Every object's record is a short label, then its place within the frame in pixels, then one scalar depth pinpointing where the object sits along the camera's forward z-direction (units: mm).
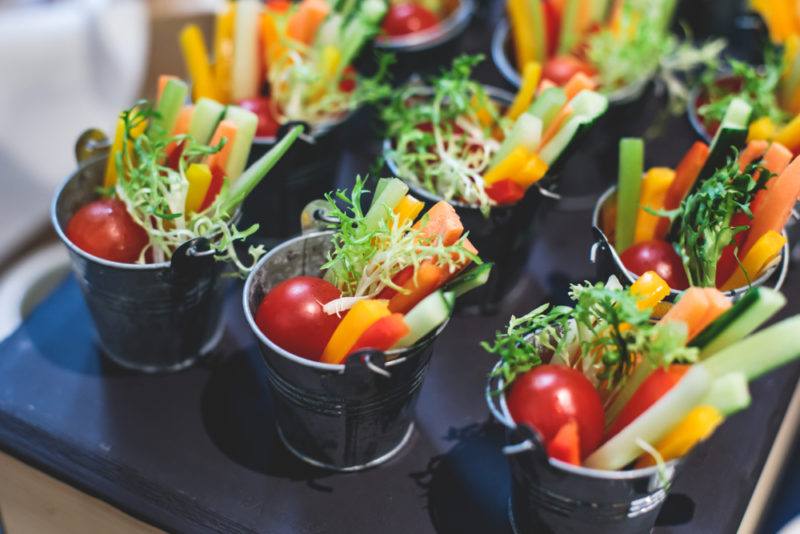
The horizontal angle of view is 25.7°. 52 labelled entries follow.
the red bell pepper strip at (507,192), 687
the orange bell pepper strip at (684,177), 691
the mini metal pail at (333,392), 616
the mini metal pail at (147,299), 655
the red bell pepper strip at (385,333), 610
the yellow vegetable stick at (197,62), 744
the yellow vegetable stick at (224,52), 757
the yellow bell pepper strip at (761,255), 649
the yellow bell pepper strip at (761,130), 714
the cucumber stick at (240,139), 682
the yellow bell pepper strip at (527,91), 727
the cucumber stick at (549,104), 699
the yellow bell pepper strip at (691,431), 581
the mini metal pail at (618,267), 648
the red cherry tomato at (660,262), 666
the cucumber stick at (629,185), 691
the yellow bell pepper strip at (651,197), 691
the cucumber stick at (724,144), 676
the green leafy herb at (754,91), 728
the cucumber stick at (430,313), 607
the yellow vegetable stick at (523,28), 794
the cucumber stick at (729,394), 579
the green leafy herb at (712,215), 652
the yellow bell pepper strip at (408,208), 639
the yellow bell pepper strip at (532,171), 682
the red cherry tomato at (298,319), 629
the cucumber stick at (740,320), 587
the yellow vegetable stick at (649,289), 619
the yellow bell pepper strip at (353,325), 615
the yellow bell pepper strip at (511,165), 682
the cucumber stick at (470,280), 620
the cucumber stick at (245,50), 747
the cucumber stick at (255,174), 675
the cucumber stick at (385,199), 637
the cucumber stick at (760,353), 584
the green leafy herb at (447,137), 695
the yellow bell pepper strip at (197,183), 669
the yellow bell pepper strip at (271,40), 752
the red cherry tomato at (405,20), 816
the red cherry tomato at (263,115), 732
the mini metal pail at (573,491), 588
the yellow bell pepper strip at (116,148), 675
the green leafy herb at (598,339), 597
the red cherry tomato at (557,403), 598
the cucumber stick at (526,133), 689
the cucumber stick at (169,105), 690
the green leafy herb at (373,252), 625
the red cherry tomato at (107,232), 664
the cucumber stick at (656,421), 579
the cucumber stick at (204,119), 689
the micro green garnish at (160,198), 662
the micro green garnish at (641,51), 766
